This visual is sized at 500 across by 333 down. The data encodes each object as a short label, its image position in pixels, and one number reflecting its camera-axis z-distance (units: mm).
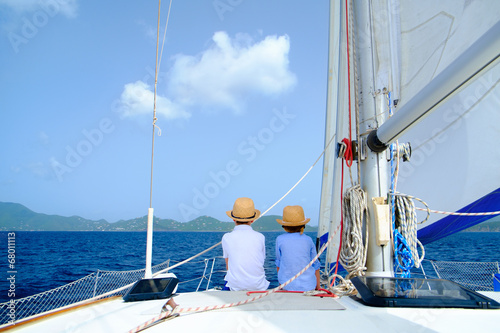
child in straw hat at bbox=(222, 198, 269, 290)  3344
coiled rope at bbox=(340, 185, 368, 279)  2857
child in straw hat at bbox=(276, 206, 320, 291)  3498
